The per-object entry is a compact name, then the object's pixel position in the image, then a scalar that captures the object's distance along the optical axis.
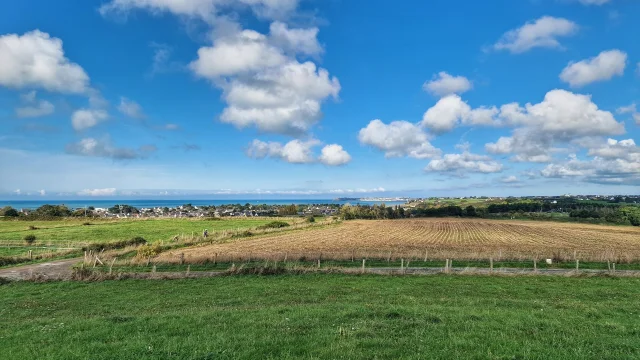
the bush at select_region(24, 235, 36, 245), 58.91
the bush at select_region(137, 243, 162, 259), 38.98
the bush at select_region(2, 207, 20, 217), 115.31
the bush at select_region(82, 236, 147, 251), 50.88
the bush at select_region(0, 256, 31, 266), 39.06
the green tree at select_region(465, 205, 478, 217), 144.76
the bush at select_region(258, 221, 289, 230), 87.20
